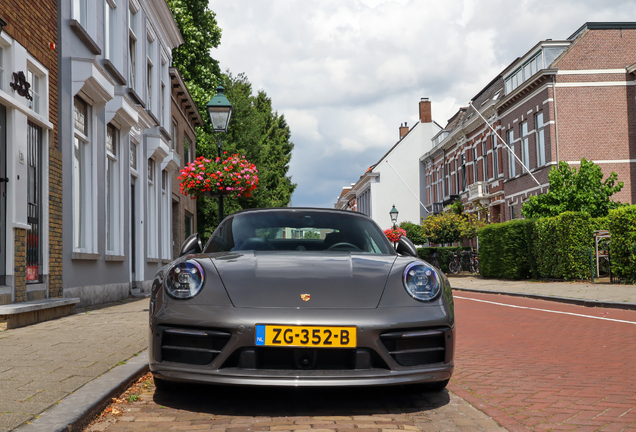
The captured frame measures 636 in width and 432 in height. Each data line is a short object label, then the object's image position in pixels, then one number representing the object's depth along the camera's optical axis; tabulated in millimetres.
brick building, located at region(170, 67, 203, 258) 23656
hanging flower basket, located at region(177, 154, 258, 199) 12984
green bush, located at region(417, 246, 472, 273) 36500
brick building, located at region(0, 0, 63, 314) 8656
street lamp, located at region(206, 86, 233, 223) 12797
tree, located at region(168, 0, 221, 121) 30922
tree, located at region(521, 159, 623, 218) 24222
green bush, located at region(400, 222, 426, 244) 44594
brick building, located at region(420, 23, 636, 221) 29859
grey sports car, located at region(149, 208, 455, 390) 3854
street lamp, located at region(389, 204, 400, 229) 35750
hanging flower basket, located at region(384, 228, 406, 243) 39156
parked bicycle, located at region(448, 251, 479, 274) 33156
